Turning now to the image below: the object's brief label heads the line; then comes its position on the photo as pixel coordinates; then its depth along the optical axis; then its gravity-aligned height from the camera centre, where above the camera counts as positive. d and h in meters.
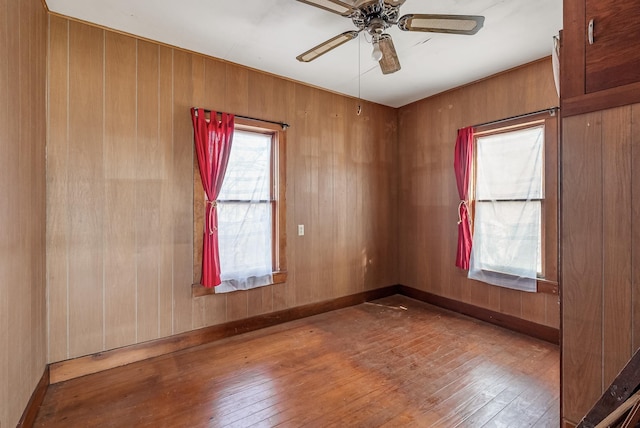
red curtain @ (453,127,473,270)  3.70 +0.33
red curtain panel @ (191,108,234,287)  2.98 +0.48
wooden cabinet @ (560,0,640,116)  1.16 +0.65
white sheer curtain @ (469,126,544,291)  3.19 +0.05
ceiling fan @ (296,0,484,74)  1.92 +1.32
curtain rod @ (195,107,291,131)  3.30 +1.08
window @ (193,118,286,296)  3.17 +0.01
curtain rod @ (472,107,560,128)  3.03 +1.06
